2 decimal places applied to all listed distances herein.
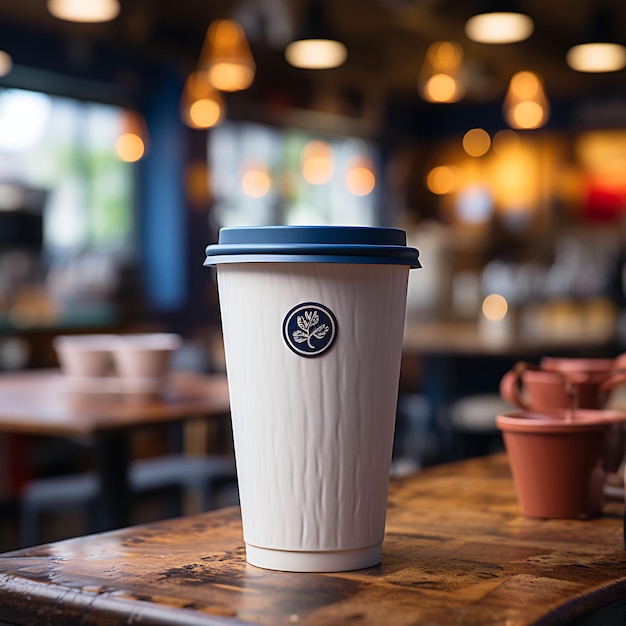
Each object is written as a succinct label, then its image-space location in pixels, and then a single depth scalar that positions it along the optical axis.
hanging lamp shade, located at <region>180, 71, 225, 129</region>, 7.32
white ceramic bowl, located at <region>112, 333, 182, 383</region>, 2.80
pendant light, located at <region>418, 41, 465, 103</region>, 6.52
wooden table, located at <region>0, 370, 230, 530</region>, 2.35
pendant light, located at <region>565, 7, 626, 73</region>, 5.23
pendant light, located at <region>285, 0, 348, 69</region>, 5.06
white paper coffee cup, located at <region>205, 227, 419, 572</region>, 0.86
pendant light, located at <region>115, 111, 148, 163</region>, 7.70
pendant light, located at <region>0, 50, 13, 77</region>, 6.80
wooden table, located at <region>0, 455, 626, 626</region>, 0.75
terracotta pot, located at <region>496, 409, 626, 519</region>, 1.08
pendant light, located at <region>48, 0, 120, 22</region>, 4.25
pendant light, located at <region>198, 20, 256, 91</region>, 5.32
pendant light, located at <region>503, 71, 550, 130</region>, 7.55
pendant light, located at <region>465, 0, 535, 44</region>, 4.77
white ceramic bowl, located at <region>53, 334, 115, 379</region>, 2.84
